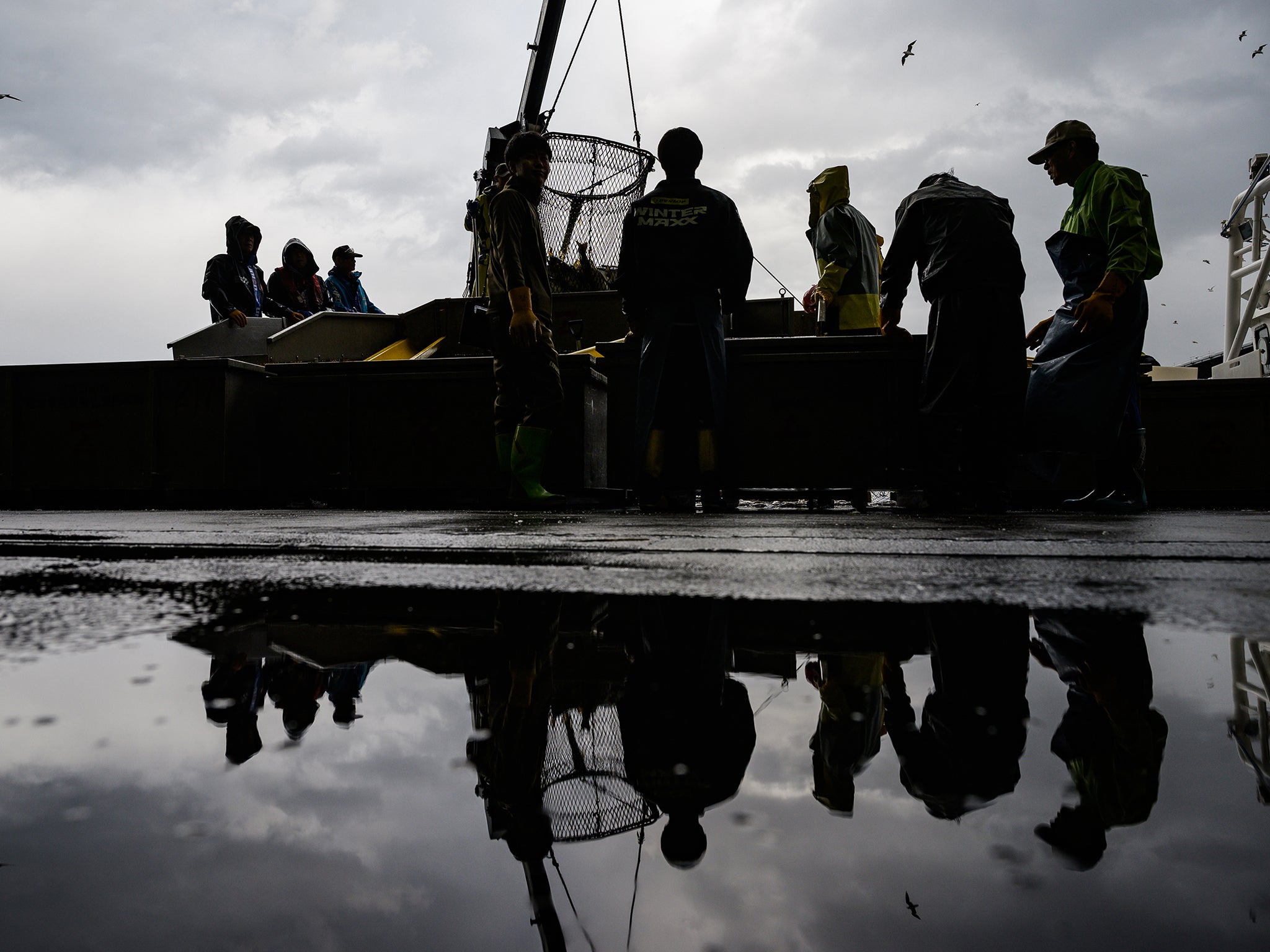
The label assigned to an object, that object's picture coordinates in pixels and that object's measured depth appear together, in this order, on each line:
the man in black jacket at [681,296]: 4.05
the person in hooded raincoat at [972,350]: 3.81
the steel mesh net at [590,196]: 8.09
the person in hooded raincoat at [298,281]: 8.66
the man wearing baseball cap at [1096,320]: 3.60
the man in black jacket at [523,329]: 3.99
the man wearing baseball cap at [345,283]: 8.98
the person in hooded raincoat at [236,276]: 7.11
